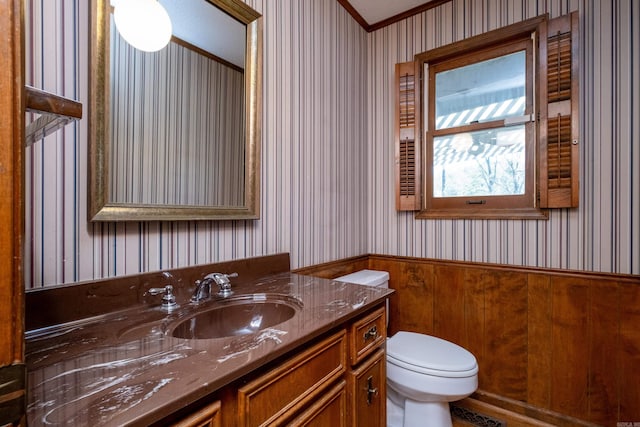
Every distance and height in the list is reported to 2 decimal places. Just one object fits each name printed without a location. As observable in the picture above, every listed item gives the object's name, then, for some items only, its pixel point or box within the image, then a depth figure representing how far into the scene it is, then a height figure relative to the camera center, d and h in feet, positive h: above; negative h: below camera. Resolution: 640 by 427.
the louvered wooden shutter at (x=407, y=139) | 6.62 +1.60
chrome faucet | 3.46 -0.88
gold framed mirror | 2.96 +0.85
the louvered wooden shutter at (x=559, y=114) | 5.07 +1.65
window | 5.21 +1.65
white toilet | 4.50 -2.55
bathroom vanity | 1.70 -1.04
